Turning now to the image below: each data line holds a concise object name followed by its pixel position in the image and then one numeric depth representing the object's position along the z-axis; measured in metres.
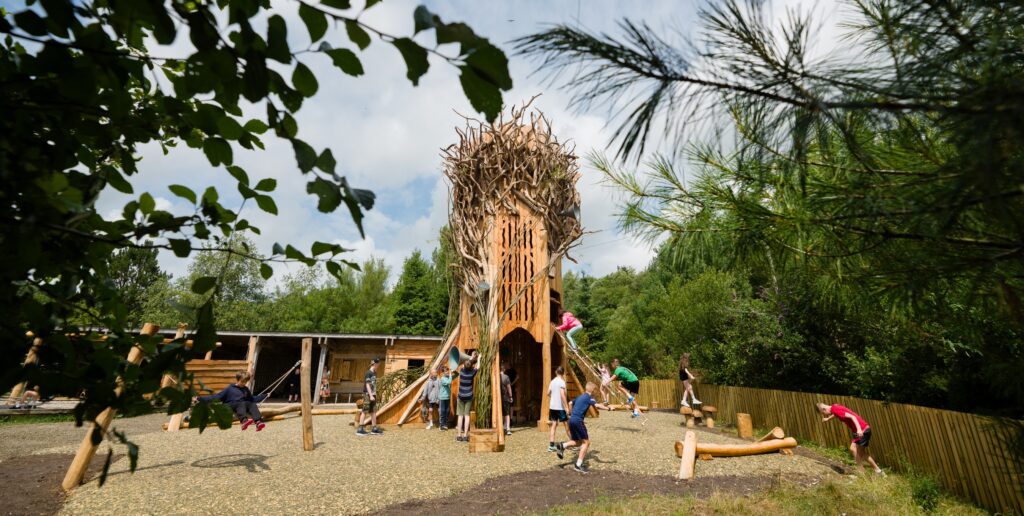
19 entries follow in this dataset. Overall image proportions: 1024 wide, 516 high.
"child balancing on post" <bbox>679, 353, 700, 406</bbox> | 12.59
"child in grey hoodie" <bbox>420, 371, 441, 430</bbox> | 11.16
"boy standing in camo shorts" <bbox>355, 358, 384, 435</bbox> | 10.10
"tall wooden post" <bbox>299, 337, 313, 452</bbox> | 8.46
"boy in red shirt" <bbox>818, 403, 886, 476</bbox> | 7.38
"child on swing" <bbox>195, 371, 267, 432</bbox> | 9.45
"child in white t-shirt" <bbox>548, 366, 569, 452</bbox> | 8.62
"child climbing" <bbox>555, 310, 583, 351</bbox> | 11.09
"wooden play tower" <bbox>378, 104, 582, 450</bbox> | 10.23
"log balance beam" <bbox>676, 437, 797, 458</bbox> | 7.72
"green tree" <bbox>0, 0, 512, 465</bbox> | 0.98
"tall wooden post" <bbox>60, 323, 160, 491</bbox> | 6.11
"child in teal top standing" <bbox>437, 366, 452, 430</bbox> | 10.59
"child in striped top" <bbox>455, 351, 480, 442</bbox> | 9.42
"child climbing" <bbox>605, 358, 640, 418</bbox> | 12.17
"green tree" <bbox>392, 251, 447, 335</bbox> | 29.61
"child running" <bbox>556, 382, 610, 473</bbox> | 7.29
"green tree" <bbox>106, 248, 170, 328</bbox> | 37.75
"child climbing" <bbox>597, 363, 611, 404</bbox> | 13.95
